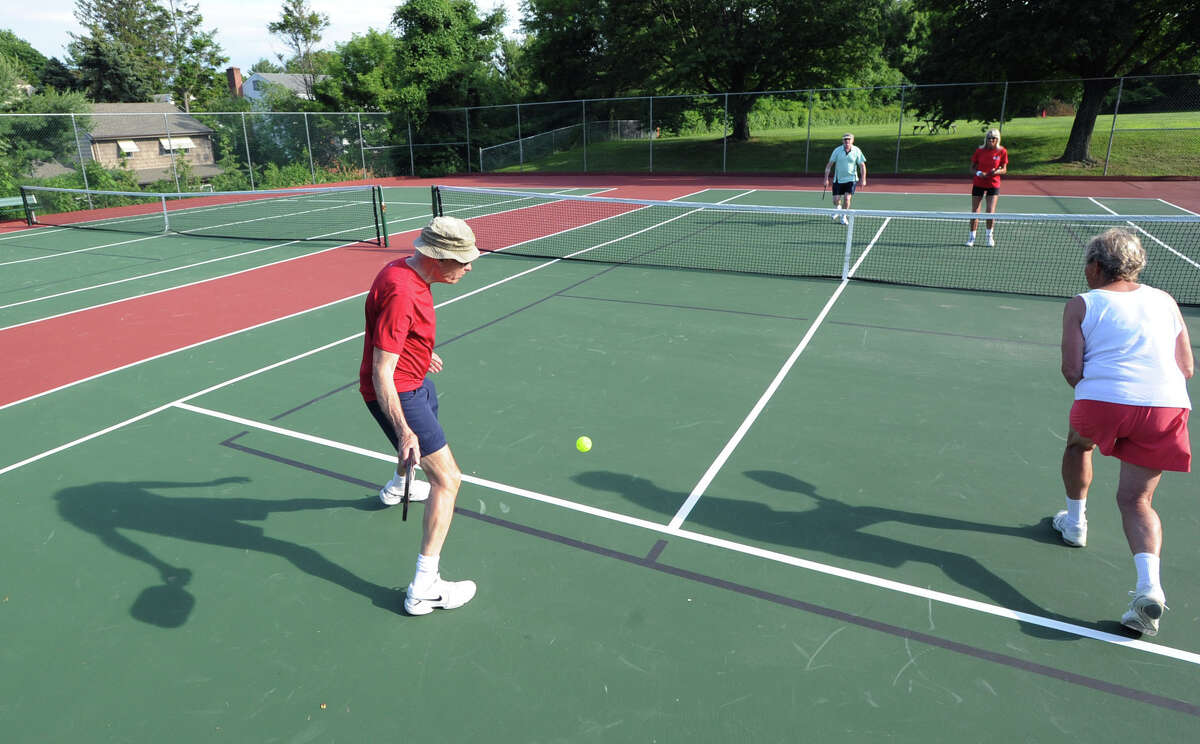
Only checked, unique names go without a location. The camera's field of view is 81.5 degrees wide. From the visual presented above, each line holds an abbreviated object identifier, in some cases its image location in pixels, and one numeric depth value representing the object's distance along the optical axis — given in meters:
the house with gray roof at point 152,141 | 26.58
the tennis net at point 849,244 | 11.03
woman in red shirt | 12.27
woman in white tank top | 3.40
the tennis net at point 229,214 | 16.97
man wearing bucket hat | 3.39
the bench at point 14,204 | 18.79
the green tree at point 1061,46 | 23.30
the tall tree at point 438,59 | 35.78
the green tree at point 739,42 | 31.53
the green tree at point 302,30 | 51.41
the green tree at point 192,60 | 66.44
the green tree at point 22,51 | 69.88
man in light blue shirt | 14.81
